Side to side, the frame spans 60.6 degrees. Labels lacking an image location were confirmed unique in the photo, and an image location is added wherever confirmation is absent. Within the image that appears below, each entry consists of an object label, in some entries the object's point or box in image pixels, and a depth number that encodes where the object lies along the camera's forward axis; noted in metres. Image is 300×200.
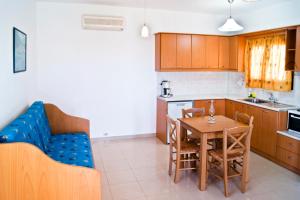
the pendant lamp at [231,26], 3.75
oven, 3.83
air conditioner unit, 4.84
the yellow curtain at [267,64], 4.55
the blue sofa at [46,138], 2.26
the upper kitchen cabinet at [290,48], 4.25
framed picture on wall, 2.88
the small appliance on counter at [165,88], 5.39
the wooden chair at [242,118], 3.73
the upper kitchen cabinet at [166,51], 5.12
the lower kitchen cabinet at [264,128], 4.13
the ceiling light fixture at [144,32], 4.85
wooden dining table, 3.15
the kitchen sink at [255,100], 5.02
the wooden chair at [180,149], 3.37
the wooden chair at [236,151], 3.04
